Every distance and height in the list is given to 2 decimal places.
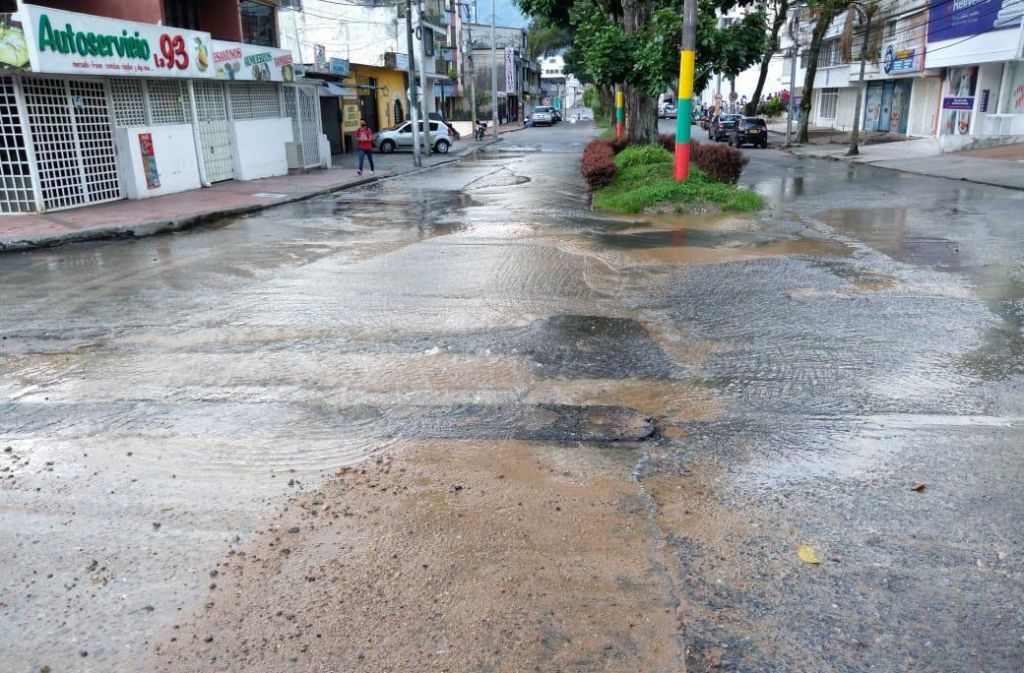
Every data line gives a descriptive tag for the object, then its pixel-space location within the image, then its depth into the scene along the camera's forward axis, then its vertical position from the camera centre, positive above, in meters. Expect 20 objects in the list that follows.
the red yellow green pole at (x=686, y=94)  15.59 +0.25
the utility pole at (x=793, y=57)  36.19 +2.08
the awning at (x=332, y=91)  31.37 +0.99
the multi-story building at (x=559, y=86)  143.25 +4.52
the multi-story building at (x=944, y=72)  29.45 +1.25
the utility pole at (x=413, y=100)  28.16 +0.50
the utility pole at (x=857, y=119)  30.62 -0.62
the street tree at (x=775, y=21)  36.56 +3.96
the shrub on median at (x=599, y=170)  18.03 -1.36
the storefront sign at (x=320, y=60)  31.27 +2.19
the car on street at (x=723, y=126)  40.72 -1.02
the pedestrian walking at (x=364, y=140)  25.48 -0.77
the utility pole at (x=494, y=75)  49.59 +2.35
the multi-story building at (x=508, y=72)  69.81 +3.73
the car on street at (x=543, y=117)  70.56 -0.54
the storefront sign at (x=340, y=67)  32.31 +1.96
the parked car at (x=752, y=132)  38.03 -1.25
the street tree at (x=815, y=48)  32.75 +2.38
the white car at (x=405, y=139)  36.78 -1.12
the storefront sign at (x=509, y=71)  53.56 +2.70
